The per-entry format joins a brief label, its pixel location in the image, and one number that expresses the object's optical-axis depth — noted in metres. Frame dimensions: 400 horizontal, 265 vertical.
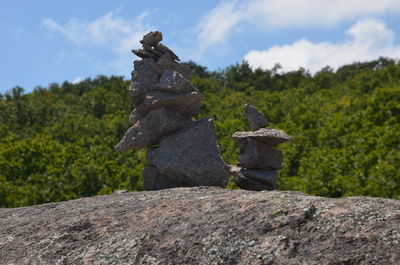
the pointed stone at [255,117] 8.55
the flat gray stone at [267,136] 8.24
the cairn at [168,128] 8.10
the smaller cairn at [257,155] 8.37
